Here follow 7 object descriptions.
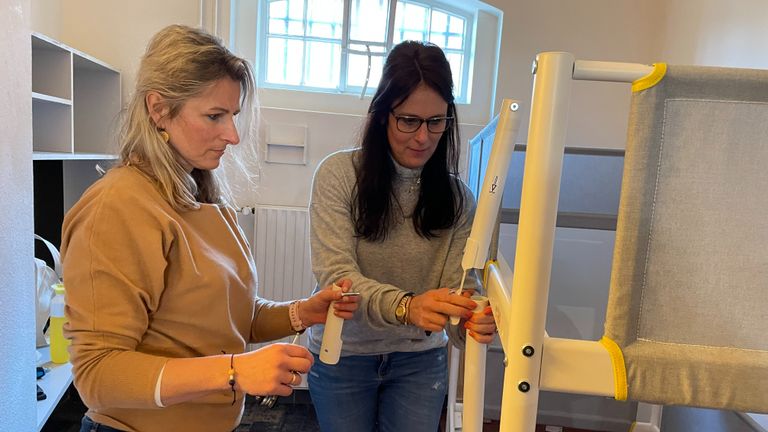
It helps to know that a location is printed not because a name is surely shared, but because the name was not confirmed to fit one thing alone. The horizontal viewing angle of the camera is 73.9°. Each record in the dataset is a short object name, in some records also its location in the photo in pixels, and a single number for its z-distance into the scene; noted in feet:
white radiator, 7.54
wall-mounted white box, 7.53
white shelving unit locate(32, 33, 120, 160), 5.42
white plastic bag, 5.23
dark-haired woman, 3.45
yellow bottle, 5.28
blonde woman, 2.27
